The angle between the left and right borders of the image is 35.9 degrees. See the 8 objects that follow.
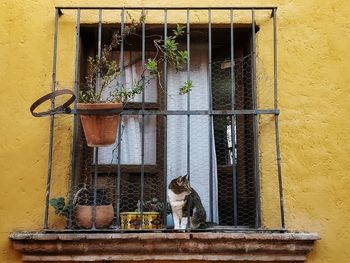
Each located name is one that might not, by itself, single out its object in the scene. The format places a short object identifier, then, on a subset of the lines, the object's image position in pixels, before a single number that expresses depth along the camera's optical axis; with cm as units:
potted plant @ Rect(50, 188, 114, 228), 324
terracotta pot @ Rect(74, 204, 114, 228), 324
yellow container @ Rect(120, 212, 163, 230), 334
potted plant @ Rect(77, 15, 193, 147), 315
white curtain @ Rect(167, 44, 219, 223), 357
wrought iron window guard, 333
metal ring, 323
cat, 327
